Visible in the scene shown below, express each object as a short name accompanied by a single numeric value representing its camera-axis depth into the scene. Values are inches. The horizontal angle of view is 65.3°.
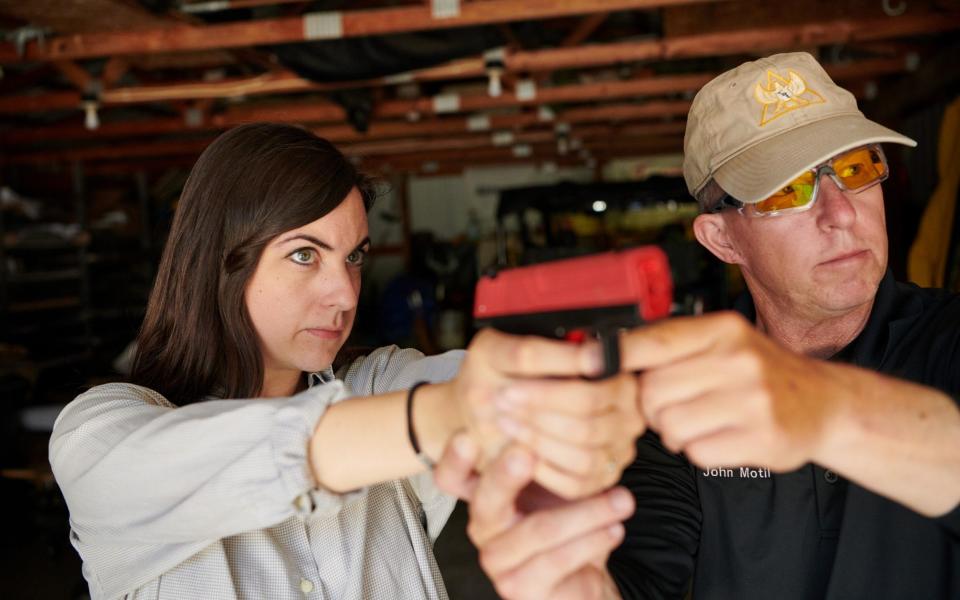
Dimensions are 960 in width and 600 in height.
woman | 34.3
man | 47.8
